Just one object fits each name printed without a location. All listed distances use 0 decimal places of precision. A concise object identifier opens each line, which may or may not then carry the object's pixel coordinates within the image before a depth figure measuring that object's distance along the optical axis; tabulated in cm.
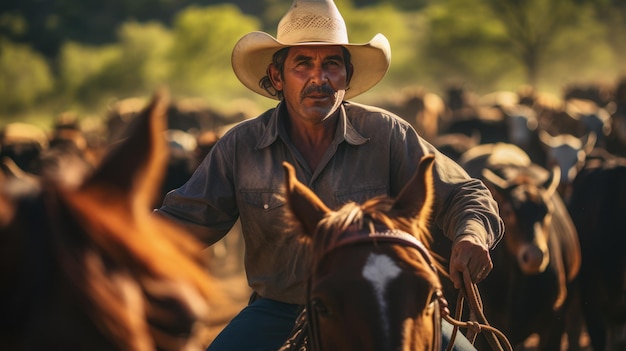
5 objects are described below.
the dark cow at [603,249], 859
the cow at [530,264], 714
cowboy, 374
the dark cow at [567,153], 1128
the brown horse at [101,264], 153
